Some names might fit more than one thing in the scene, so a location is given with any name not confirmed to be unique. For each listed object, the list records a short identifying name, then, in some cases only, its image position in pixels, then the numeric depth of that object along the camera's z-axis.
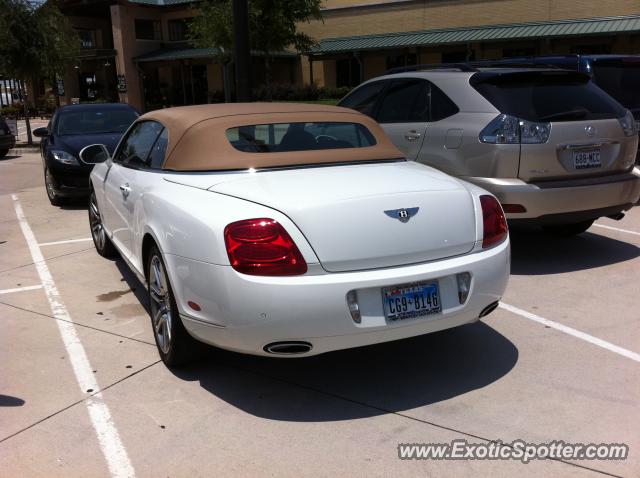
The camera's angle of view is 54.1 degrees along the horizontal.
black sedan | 9.30
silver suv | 5.34
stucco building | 25.38
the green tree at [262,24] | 18.41
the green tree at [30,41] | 20.09
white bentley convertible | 3.12
